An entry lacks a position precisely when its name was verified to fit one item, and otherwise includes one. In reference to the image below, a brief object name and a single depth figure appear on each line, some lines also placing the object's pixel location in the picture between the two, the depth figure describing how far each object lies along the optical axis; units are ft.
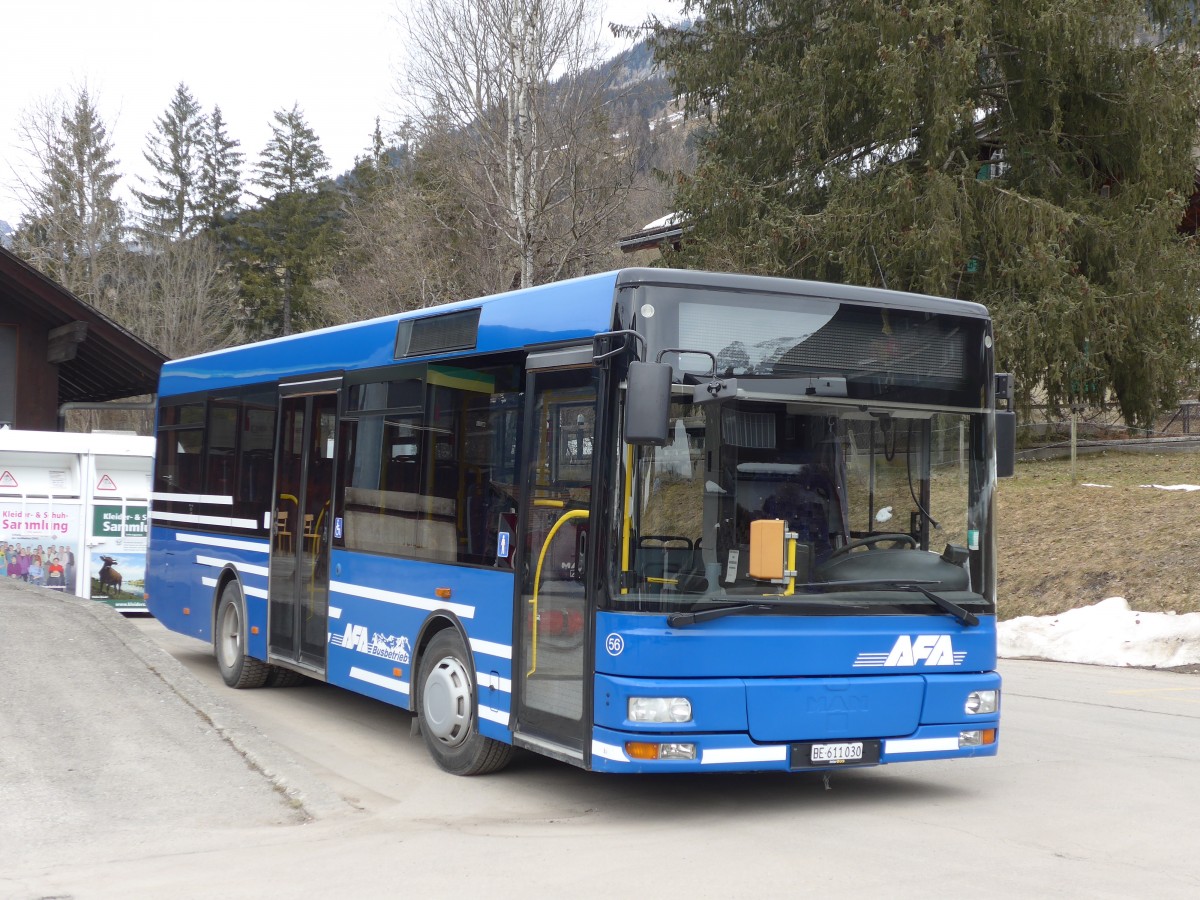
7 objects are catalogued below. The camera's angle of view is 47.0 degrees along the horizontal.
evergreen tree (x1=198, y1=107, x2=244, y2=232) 248.52
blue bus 22.79
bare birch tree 103.45
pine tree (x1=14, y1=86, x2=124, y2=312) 165.58
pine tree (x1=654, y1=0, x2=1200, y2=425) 84.64
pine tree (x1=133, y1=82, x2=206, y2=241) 242.99
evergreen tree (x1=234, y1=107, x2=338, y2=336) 244.42
